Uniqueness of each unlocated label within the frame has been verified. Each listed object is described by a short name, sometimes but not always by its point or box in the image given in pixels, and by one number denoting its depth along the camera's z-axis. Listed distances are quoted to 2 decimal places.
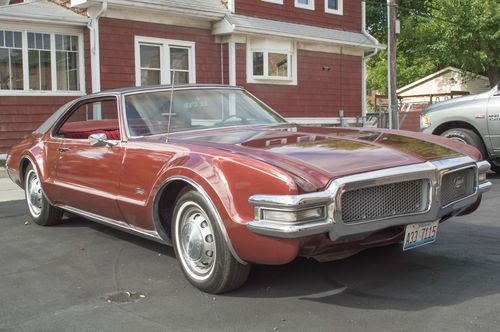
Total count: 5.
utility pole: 18.66
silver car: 8.95
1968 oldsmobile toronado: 3.29
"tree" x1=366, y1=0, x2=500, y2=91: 28.33
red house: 12.46
